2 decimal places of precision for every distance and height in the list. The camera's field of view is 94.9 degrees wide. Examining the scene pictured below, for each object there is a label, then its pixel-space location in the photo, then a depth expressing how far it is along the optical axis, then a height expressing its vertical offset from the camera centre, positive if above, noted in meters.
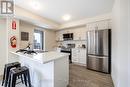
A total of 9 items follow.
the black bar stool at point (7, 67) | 1.62 -0.67
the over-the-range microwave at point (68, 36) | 3.83 +0.48
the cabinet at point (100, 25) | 2.58 +0.85
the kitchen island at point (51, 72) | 1.33 -0.71
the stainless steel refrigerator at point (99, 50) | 2.38 -0.29
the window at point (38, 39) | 3.77 +0.30
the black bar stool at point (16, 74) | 1.28 -0.69
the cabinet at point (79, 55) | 3.21 -0.69
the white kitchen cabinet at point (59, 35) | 4.31 +0.61
